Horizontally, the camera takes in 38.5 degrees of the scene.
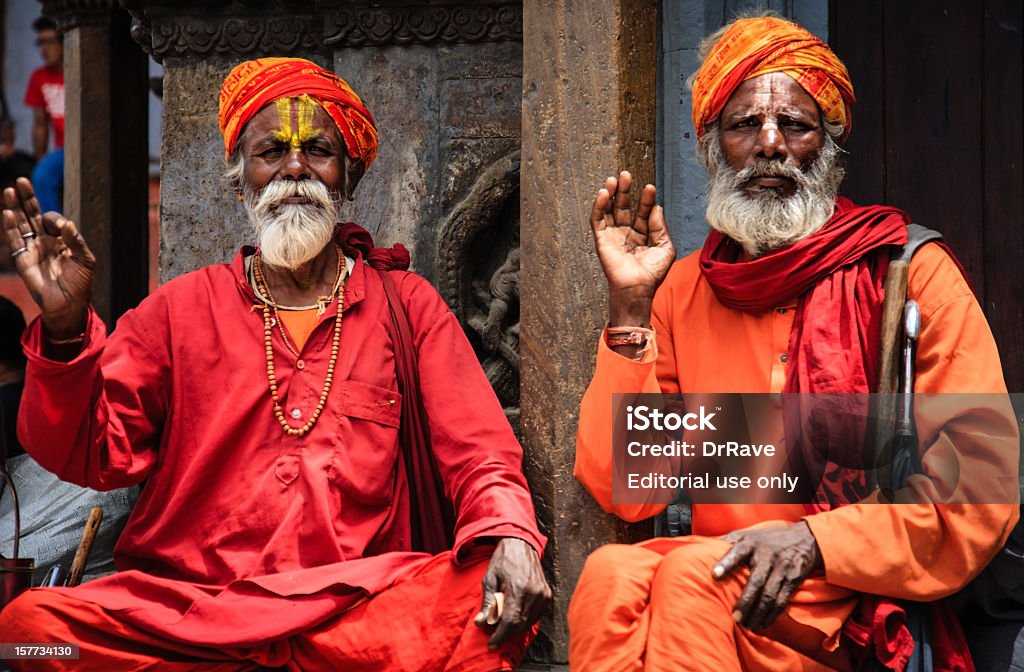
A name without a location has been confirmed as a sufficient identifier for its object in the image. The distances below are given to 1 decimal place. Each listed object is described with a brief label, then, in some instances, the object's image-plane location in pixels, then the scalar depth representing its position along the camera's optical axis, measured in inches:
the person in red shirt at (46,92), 383.1
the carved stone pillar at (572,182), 161.2
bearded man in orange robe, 134.7
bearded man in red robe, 145.8
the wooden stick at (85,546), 173.8
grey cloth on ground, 197.3
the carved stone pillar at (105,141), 255.1
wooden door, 207.6
